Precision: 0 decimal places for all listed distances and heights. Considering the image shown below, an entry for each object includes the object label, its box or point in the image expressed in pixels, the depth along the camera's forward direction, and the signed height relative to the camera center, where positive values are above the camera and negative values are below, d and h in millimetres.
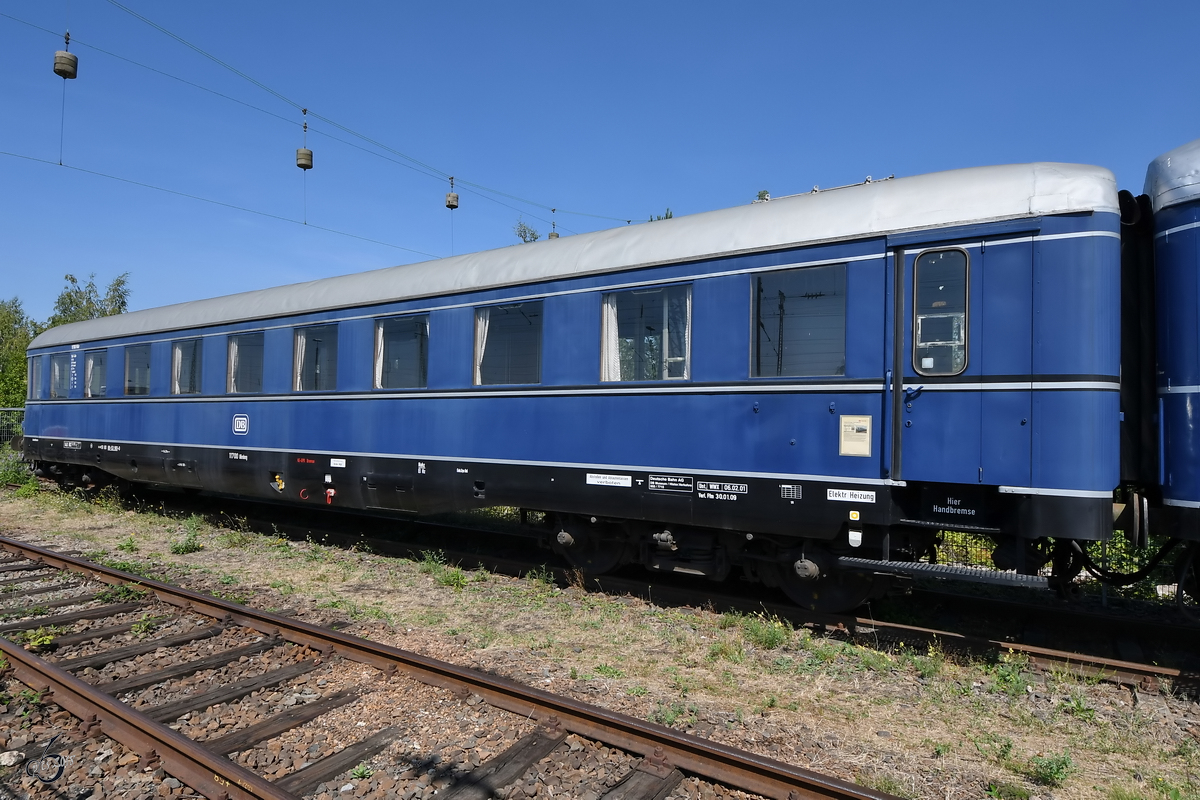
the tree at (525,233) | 38781 +9813
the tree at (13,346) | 31797 +4763
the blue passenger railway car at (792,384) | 5316 +378
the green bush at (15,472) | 17422 -1485
